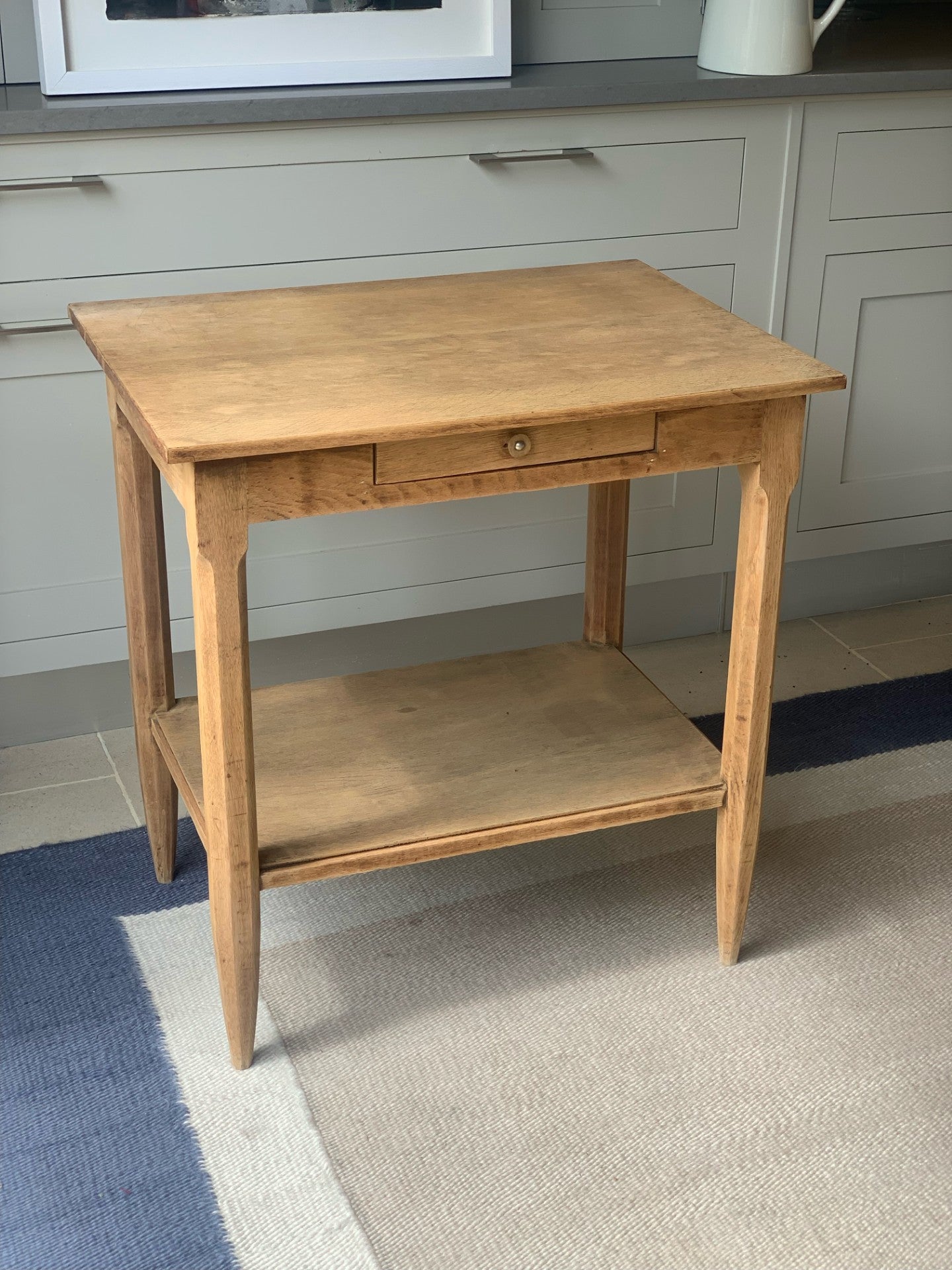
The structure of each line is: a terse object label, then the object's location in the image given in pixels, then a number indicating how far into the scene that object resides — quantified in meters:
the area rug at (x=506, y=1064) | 1.39
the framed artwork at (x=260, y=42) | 2.06
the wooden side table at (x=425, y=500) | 1.36
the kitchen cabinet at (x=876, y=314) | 2.36
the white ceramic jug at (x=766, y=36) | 2.28
